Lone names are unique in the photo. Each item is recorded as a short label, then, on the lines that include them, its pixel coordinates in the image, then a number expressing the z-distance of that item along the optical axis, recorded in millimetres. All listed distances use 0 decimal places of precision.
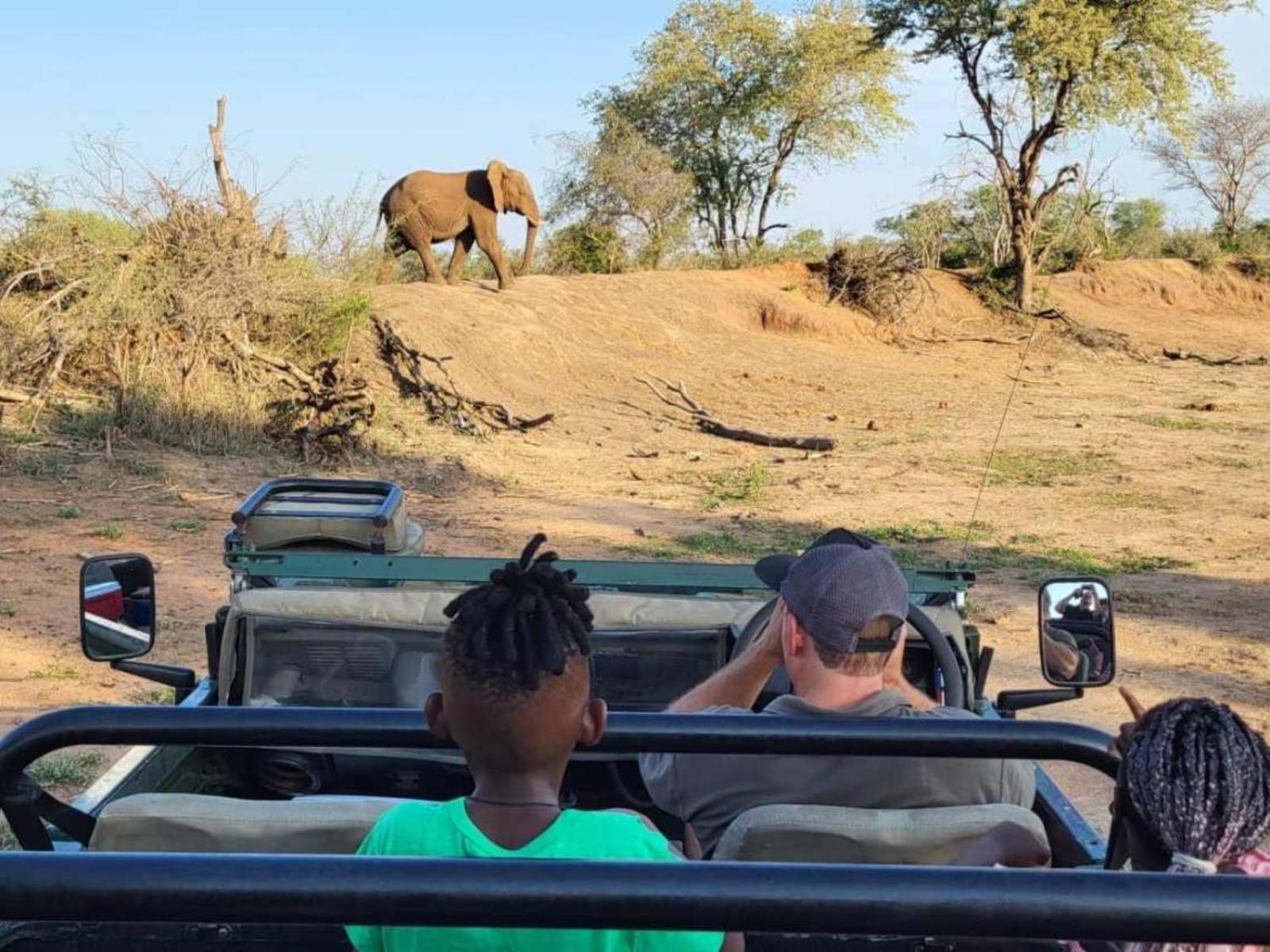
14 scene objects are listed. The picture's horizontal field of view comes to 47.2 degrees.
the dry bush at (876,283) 25906
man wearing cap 2457
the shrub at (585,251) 27391
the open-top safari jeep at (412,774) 1139
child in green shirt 1595
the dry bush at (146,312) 13367
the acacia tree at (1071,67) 27141
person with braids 1521
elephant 21797
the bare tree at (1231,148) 42719
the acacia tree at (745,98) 33281
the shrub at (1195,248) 32688
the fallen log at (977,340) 25453
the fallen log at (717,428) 16031
